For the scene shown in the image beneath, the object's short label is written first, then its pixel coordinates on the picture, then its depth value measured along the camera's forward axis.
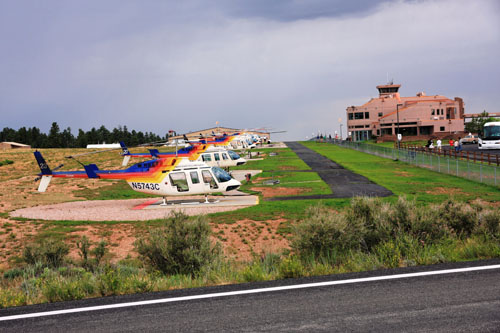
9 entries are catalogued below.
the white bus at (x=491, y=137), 59.75
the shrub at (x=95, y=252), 14.14
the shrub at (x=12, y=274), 13.15
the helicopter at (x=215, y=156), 40.56
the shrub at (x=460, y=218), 14.27
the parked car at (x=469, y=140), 83.75
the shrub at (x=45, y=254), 14.45
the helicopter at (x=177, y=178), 27.17
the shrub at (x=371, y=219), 12.91
